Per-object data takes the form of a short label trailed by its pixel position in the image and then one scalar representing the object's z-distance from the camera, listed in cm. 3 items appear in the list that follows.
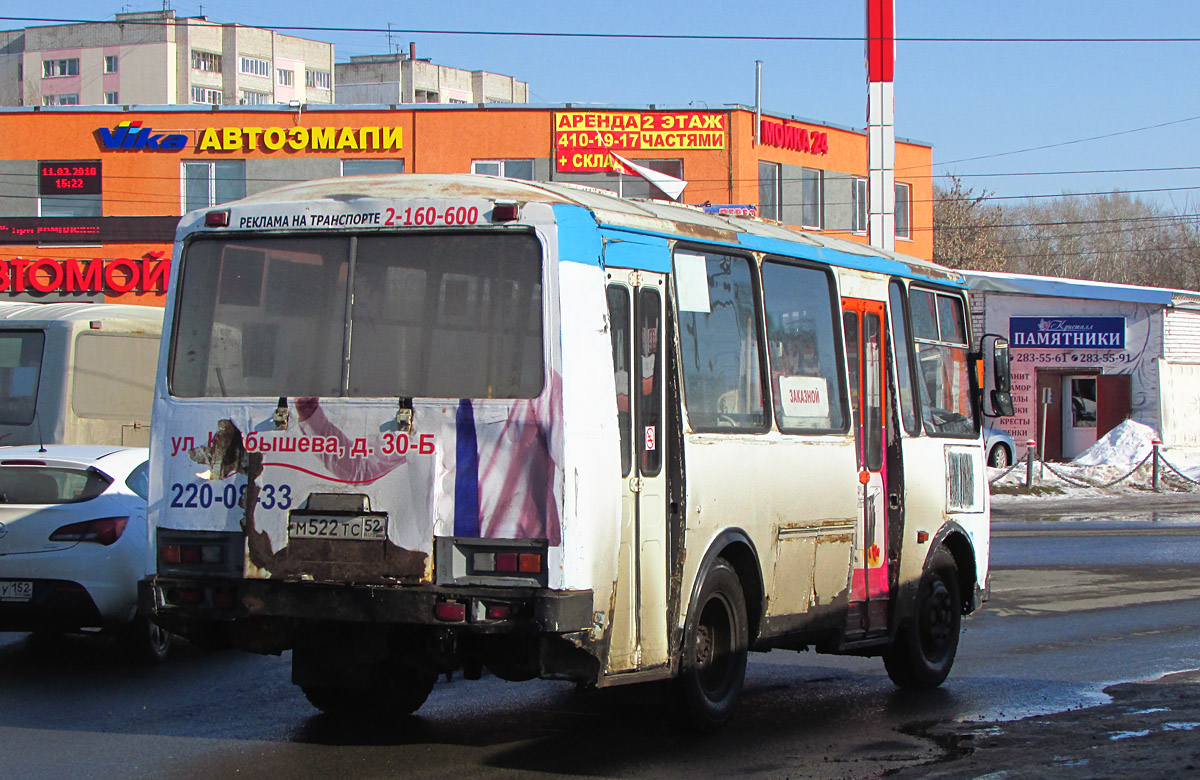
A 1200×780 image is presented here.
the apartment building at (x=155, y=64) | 10506
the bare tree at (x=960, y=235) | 7344
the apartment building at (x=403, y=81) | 11375
